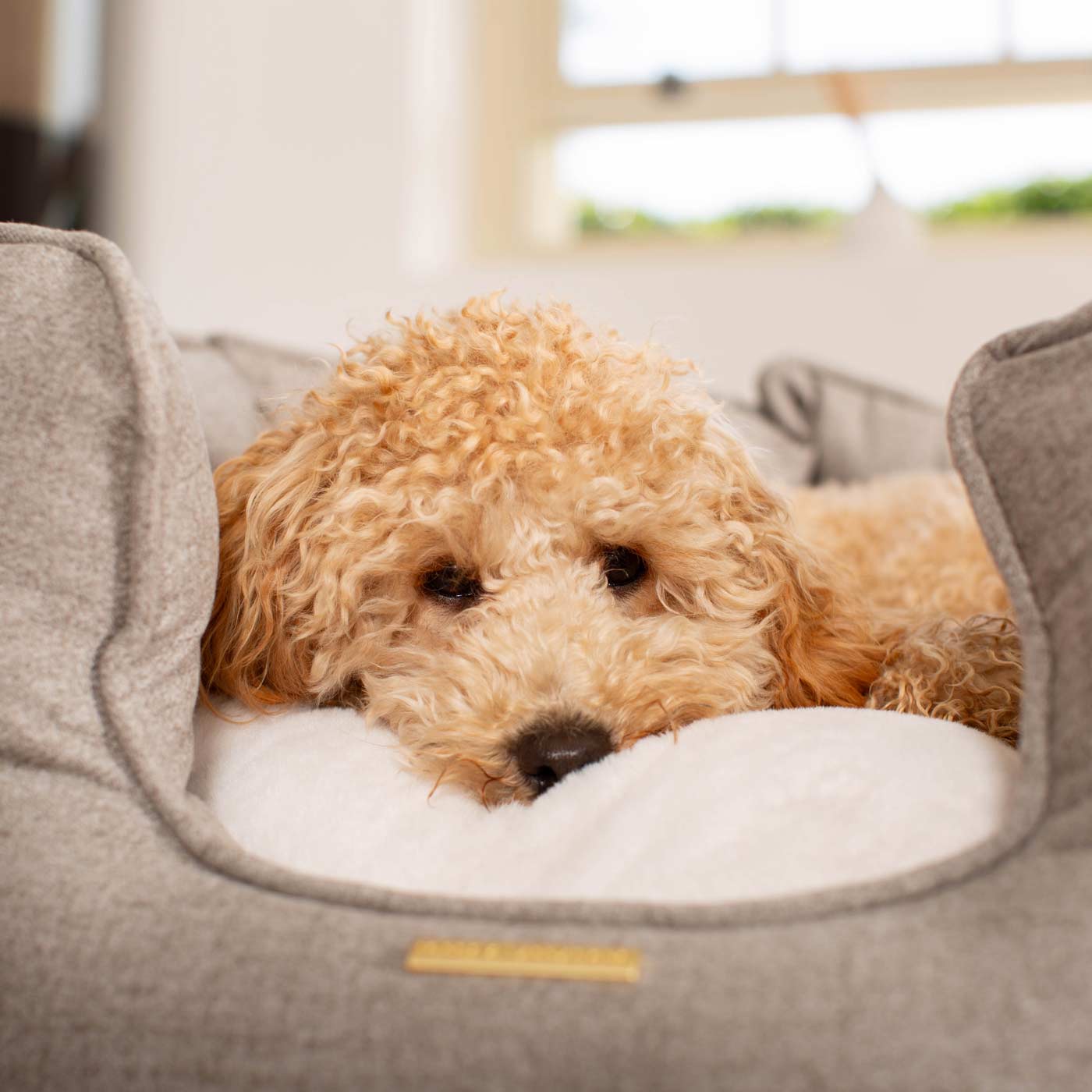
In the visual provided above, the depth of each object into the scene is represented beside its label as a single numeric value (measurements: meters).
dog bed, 0.59
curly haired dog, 0.76
